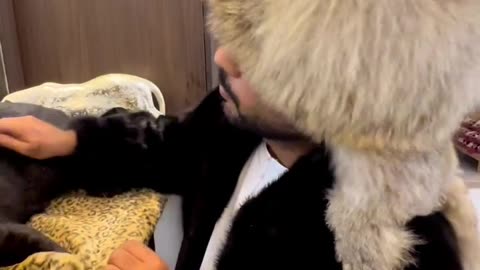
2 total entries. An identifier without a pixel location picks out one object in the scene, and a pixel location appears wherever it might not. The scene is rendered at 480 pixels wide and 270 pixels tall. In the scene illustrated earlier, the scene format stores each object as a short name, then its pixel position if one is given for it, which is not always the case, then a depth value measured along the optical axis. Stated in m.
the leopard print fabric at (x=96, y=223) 0.61
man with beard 0.46
